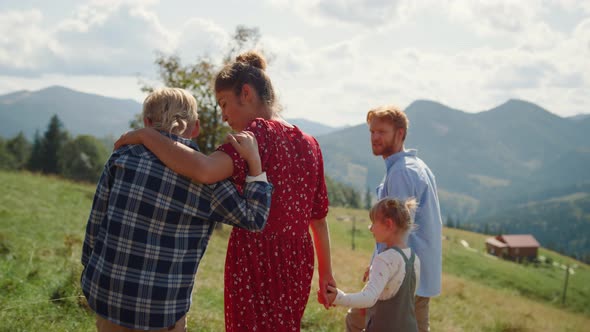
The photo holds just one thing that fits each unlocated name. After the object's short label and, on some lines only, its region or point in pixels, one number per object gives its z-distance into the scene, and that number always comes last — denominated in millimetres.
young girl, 3342
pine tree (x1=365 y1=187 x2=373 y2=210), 141188
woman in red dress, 2650
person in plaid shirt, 2355
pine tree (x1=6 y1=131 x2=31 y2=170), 75712
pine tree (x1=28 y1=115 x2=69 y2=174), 63406
